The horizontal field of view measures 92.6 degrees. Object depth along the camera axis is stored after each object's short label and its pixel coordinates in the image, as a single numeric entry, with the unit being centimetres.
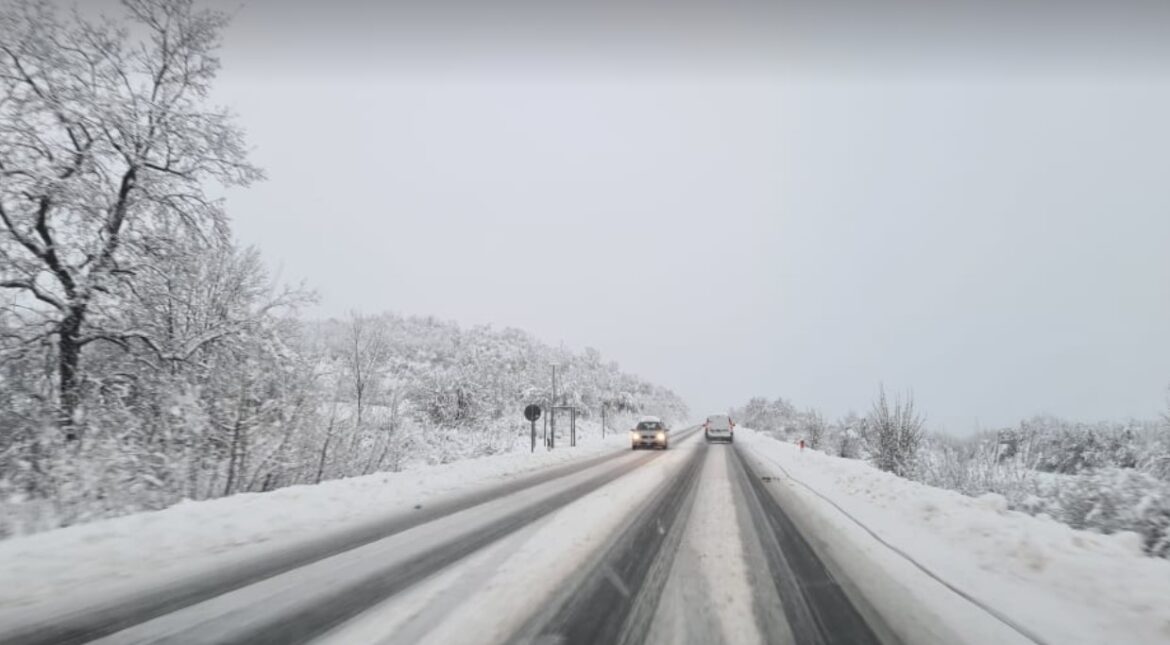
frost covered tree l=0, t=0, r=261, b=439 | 992
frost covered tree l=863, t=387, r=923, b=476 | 1839
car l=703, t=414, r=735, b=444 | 3806
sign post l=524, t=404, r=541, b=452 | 2375
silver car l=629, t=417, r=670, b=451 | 2973
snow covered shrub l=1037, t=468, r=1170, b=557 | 700
